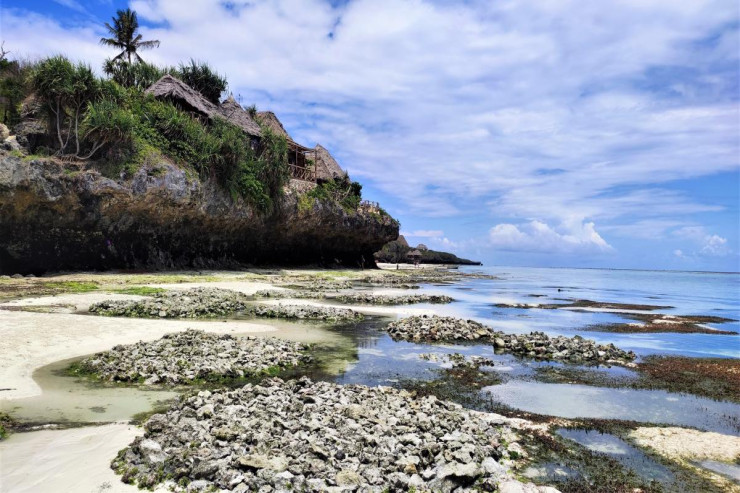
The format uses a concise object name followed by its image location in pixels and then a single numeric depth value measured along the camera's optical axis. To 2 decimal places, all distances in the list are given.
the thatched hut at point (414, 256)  105.95
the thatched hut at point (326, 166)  59.72
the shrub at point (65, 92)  27.42
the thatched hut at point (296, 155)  55.47
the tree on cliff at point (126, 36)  51.38
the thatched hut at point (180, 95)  39.41
